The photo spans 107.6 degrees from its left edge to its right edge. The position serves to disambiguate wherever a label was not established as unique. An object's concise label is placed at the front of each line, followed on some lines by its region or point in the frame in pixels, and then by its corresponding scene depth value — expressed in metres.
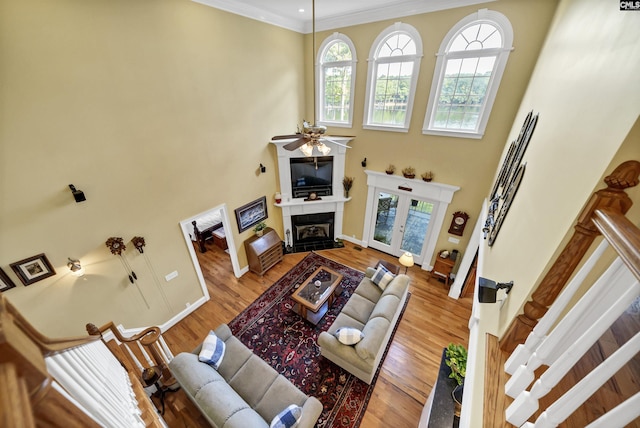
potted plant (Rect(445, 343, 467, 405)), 2.38
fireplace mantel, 5.58
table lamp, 4.89
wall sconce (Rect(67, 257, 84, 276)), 2.96
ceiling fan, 2.91
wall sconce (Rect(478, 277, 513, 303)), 1.80
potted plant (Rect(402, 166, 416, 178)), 5.17
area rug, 3.37
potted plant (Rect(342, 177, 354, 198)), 6.11
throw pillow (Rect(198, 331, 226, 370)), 3.18
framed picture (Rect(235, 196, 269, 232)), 5.26
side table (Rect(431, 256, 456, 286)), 5.21
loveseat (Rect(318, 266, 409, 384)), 3.39
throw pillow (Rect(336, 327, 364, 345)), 3.44
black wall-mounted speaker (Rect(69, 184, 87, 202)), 2.80
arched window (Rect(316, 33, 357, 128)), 5.14
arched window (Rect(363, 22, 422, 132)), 4.48
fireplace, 6.46
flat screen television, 5.76
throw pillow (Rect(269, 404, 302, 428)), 2.51
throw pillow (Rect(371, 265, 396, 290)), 4.55
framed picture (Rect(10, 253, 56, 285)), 2.60
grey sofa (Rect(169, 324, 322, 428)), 2.61
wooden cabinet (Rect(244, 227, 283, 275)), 5.52
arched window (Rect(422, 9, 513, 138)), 3.81
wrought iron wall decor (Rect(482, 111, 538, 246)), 2.40
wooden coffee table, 4.44
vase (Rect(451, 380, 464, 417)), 2.32
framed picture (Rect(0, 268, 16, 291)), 2.51
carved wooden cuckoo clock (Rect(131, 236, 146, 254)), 3.52
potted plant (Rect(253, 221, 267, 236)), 5.76
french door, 5.59
